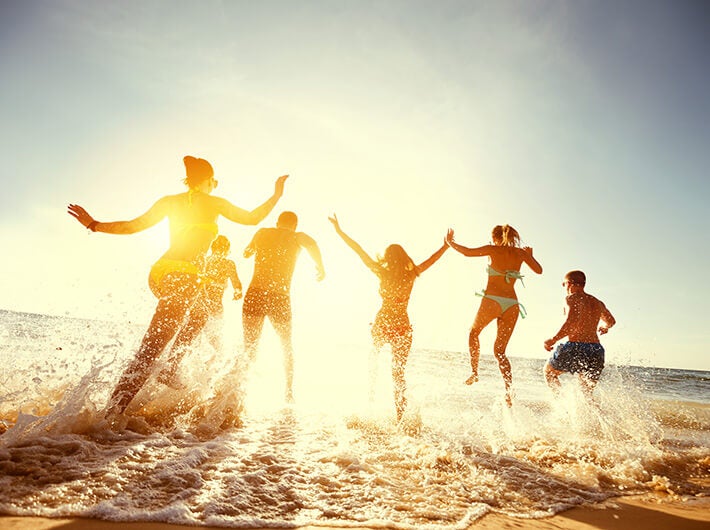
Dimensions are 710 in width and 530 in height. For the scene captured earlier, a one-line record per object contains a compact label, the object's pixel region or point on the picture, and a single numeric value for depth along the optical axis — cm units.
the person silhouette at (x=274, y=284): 524
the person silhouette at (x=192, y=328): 372
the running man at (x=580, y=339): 573
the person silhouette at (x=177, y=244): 334
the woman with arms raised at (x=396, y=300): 478
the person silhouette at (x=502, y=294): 575
